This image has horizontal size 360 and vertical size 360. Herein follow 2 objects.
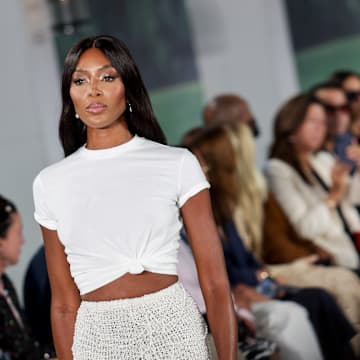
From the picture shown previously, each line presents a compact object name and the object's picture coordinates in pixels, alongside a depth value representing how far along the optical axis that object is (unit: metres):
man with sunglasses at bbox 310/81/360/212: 11.60
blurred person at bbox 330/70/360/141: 12.68
